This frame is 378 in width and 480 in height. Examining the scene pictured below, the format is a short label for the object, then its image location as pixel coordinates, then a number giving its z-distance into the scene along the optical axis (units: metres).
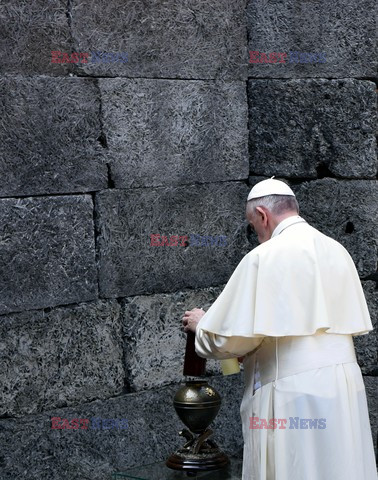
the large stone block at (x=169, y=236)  12.64
